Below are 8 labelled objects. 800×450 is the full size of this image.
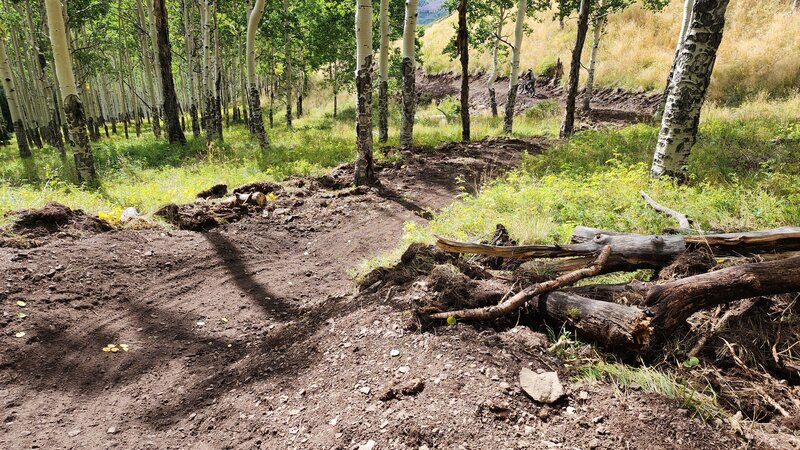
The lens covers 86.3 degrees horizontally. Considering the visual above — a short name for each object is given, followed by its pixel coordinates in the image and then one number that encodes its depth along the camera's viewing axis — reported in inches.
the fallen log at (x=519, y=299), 130.4
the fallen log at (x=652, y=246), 128.5
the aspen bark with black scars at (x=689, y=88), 223.8
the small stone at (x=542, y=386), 102.5
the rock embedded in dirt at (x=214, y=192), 317.0
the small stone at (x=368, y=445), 97.2
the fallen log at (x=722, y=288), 109.5
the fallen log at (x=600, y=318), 108.6
